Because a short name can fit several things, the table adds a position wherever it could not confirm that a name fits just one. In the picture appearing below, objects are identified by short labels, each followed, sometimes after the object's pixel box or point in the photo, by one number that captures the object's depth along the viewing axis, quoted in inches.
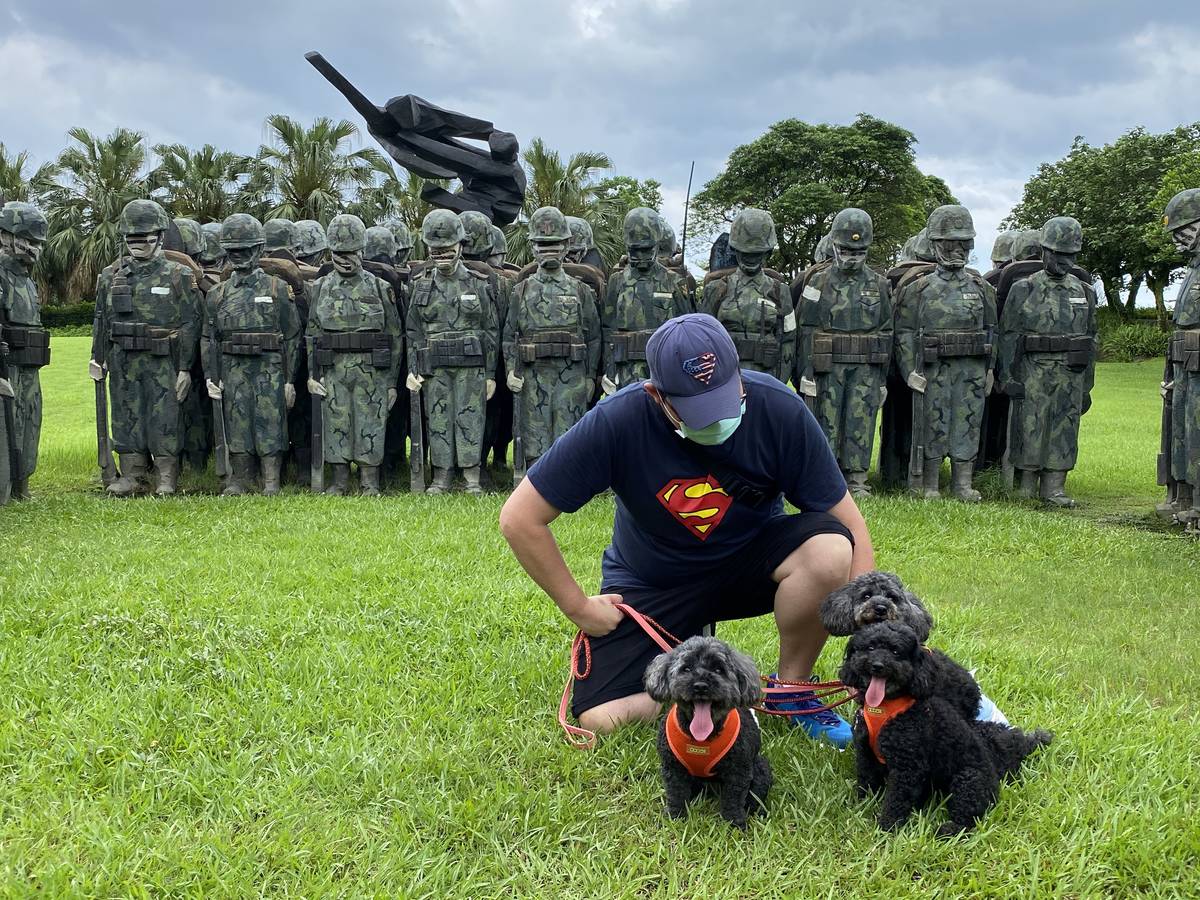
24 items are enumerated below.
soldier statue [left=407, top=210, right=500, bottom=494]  375.6
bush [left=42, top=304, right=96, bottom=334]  1238.3
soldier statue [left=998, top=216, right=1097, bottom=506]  365.1
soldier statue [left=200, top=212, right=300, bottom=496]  376.2
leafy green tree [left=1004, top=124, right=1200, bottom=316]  1234.6
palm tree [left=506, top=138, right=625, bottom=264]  1192.8
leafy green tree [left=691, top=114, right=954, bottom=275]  1427.2
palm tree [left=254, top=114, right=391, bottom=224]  1251.2
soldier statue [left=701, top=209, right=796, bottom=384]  362.9
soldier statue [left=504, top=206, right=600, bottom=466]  371.2
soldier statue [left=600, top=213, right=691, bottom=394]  370.0
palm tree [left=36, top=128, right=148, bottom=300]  1198.3
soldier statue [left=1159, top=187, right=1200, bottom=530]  313.4
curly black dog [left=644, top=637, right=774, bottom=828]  115.0
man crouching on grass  131.1
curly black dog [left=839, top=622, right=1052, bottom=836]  116.2
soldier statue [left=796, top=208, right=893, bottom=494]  365.1
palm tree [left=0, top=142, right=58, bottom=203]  1286.9
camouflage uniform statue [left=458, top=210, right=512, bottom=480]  393.1
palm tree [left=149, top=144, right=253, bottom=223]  1270.9
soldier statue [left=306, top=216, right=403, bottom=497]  375.6
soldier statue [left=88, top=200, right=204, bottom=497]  373.1
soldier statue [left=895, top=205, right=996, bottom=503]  365.1
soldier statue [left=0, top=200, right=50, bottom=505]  346.9
